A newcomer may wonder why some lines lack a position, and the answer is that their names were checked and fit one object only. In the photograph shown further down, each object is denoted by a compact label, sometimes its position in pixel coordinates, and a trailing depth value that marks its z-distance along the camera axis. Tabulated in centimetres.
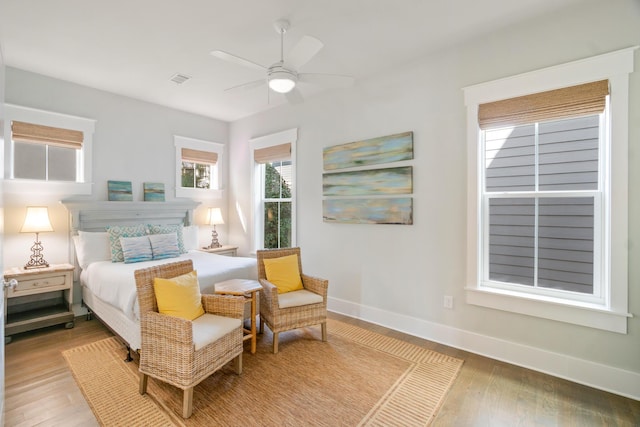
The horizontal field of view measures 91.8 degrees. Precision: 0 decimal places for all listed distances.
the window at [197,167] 488
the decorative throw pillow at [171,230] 405
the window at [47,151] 344
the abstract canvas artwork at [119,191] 412
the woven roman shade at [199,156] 495
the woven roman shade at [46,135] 346
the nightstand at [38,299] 313
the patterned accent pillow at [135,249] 356
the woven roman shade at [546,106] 233
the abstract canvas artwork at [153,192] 447
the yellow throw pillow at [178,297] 234
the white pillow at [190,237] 448
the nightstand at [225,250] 486
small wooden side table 276
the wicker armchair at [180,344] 203
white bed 282
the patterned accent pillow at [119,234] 362
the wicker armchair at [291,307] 291
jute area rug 203
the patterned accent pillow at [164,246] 378
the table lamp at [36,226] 329
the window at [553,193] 227
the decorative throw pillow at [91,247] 360
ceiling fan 218
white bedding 274
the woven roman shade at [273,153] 452
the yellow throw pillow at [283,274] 324
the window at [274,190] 454
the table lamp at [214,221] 506
